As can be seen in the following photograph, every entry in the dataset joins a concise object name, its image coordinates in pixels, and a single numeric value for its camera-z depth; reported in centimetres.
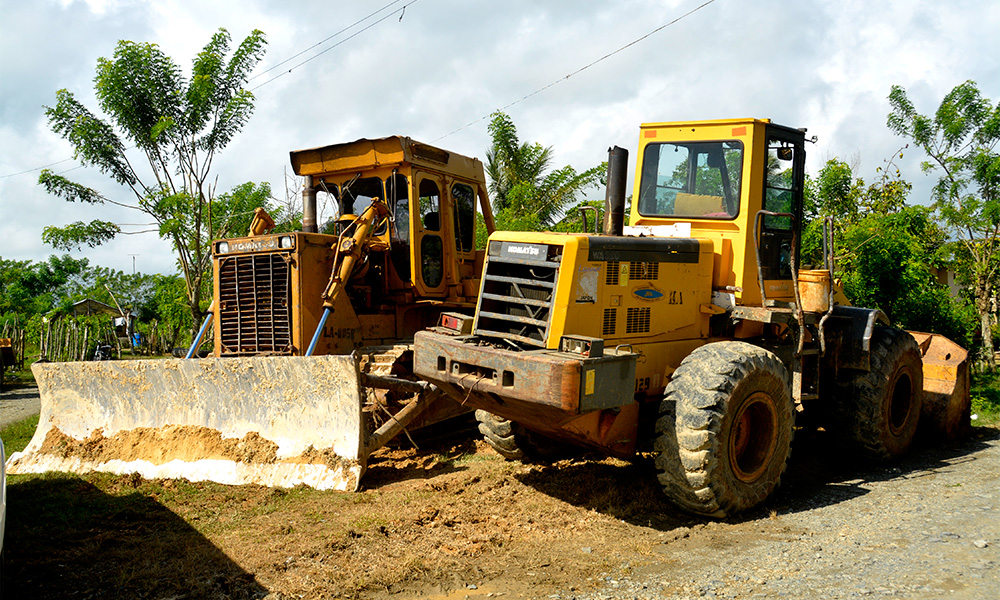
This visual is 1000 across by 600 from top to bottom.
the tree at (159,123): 1416
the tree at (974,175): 1555
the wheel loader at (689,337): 543
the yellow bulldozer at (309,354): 670
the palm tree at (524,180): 2047
